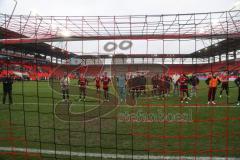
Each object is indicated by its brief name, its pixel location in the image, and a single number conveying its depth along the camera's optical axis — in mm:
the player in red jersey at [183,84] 12823
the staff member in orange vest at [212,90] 11658
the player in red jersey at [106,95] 7923
